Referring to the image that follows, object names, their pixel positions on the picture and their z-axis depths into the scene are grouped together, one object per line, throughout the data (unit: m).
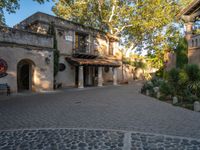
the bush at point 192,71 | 9.06
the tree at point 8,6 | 8.21
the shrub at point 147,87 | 13.71
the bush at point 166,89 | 10.68
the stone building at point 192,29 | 11.48
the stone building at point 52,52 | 13.19
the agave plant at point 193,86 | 8.95
